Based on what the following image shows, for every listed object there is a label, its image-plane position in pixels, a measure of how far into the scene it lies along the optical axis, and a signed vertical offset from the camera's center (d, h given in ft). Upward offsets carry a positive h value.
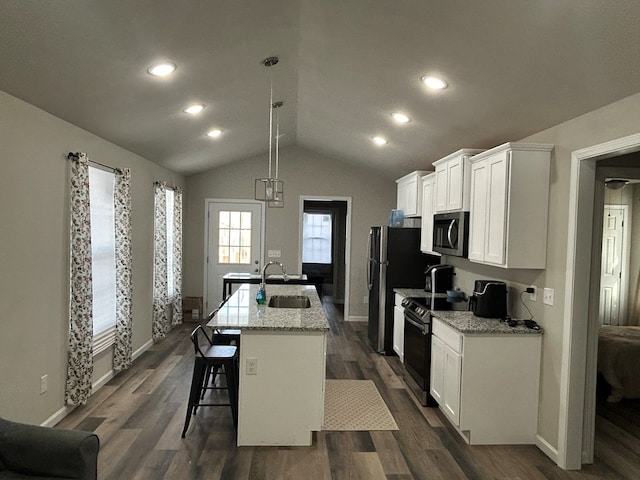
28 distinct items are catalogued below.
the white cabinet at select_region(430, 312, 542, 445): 10.68 -3.78
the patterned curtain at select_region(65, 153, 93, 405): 11.60 -1.78
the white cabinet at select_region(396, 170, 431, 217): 18.28 +1.56
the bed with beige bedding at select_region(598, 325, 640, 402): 13.42 -4.02
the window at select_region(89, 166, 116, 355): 13.46 -1.09
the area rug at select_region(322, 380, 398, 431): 11.72 -5.22
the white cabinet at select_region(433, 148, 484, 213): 12.80 +1.51
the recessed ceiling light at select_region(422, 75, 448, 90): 10.27 +3.50
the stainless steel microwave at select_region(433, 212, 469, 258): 12.76 -0.09
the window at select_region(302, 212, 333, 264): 34.71 -1.02
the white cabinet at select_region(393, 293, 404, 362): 16.69 -3.84
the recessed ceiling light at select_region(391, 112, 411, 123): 13.73 +3.56
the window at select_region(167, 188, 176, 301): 21.54 -1.18
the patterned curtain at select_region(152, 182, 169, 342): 18.94 -1.74
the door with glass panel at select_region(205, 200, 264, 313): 24.73 -0.92
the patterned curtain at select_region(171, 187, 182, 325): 22.13 -1.58
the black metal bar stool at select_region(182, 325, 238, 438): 10.87 -3.67
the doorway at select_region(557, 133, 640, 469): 9.41 -1.79
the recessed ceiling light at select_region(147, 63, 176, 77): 9.93 +3.54
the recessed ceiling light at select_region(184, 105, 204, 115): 13.51 +3.58
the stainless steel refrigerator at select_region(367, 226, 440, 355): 18.30 -1.54
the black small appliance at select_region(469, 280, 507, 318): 11.71 -1.83
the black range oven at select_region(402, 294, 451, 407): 13.09 -3.59
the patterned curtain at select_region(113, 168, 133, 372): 14.80 -1.64
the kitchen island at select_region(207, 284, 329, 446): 10.41 -3.78
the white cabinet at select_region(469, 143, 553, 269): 10.38 +0.67
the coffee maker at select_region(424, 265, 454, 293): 16.61 -1.80
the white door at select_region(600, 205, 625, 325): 20.15 -1.44
